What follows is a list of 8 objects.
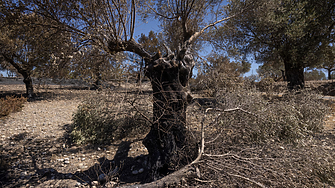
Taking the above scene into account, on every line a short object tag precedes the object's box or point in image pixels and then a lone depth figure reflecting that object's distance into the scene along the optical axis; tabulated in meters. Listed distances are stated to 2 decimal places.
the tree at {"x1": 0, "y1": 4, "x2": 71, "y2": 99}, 5.25
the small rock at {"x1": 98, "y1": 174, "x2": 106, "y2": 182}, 4.04
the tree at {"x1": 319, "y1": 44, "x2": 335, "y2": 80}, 10.69
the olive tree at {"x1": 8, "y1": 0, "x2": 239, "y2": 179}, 3.92
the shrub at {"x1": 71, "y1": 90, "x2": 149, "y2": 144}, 5.85
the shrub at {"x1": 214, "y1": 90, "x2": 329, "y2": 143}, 4.45
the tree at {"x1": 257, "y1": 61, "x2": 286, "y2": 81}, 15.20
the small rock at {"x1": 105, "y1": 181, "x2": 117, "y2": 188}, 3.86
